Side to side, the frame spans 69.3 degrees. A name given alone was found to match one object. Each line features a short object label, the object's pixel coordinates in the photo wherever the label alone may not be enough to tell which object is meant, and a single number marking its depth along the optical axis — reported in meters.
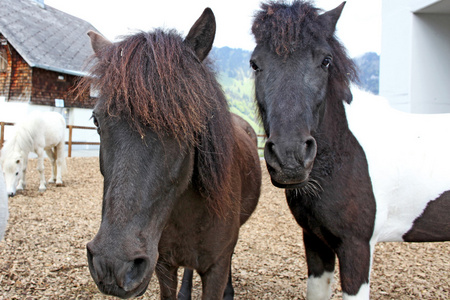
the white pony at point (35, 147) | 7.98
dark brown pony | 1.37
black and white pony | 2.07
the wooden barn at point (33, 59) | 17.98
